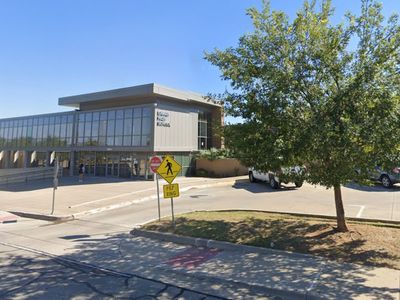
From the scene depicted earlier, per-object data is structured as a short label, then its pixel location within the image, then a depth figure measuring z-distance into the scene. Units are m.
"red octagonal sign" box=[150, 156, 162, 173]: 11.94
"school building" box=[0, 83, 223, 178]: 30.75
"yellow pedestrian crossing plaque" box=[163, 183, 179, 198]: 10.86
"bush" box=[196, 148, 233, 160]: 32.28
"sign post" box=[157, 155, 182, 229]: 10.88
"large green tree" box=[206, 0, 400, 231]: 7.20
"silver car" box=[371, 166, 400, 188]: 20.23
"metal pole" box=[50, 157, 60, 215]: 14.91
